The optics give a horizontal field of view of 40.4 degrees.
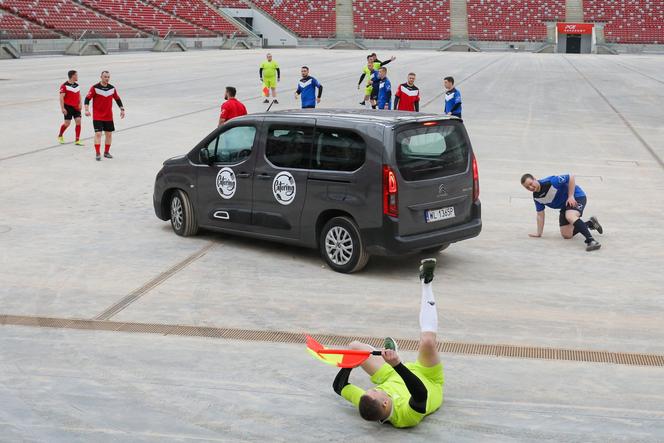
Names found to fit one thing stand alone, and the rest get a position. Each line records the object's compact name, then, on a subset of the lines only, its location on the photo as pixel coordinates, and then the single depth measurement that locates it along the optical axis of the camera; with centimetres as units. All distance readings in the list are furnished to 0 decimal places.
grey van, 878
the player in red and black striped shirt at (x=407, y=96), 1861
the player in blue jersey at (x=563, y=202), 1053
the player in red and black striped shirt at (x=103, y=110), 1645
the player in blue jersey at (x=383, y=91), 2088
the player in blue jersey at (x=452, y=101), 1738
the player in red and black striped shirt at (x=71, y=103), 1777
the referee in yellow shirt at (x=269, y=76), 2722
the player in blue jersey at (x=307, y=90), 2164
